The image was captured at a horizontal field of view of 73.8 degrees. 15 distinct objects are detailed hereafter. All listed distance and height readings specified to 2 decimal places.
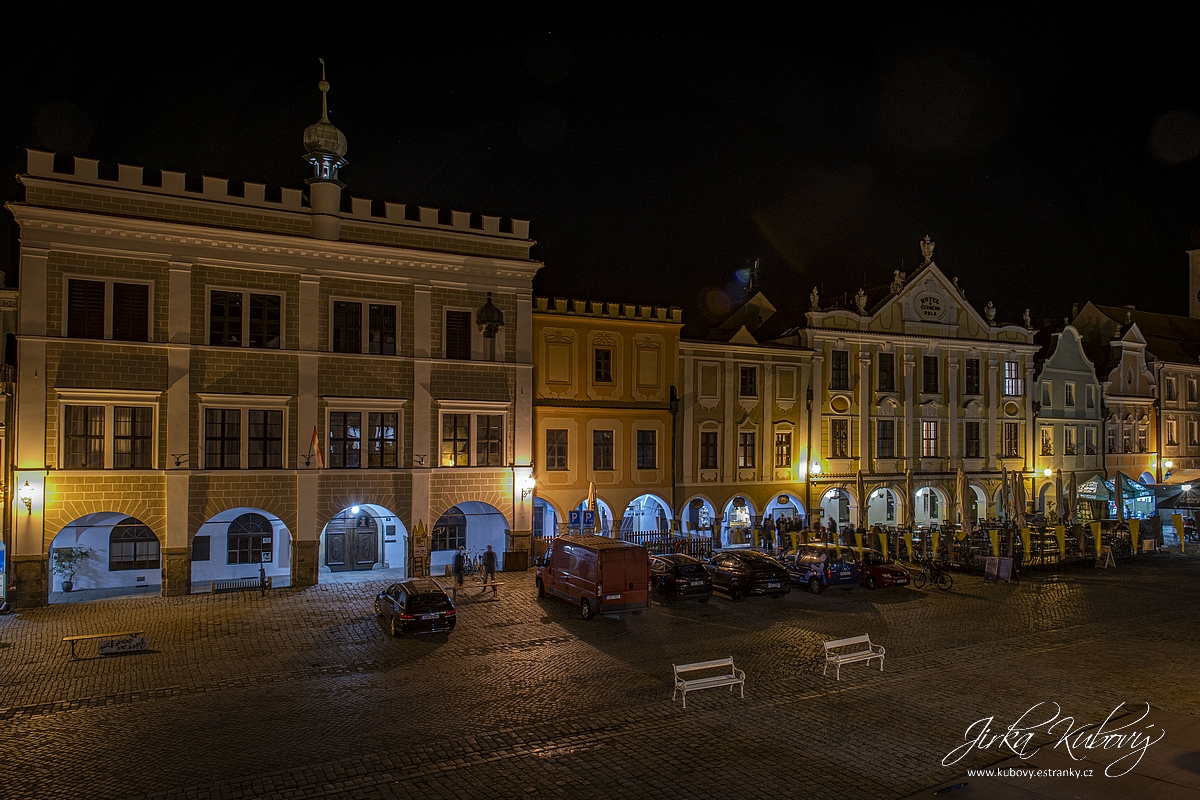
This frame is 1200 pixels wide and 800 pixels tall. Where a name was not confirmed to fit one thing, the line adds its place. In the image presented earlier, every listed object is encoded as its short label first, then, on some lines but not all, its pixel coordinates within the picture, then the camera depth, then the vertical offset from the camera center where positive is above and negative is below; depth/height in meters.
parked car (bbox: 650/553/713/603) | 24.70 -4.93
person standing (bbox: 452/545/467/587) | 26.59 -4.81
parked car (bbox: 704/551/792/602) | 25.42 -4.96
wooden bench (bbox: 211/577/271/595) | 26.45 -5.51
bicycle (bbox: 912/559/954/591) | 27.48 -5.43
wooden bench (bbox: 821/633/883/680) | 16.88 -5.00
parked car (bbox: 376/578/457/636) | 19.94 -4.74
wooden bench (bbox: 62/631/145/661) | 17.66 -5.08
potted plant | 26.08 -4.58
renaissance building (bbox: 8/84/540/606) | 24.56 +1.56
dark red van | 21.95 -4.32
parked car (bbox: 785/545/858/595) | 26.78 -4.97
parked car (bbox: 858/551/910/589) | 27.19 -5.19
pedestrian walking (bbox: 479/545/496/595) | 27.11 -4.78
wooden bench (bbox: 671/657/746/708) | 15.03 -4.95
